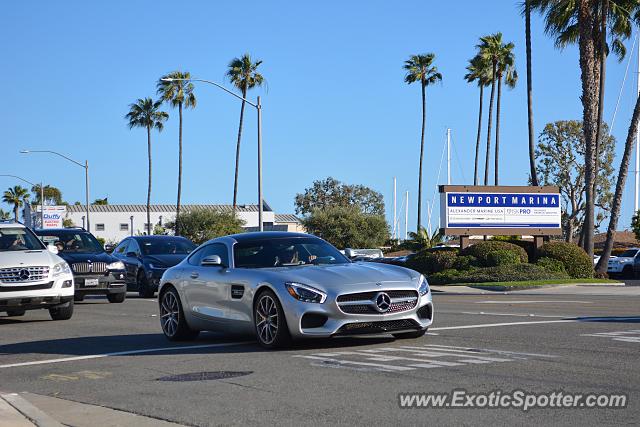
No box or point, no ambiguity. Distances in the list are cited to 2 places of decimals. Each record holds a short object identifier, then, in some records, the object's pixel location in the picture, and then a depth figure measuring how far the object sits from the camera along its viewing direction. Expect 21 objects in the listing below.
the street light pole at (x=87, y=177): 66.36
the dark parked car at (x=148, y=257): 27.27
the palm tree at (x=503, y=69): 63.08
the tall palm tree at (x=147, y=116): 83.06
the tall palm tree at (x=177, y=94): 77.38
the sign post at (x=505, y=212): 40.47
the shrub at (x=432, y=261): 40.22
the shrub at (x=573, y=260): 39.47
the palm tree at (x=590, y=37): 41.53
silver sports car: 11.54
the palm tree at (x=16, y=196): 136.25
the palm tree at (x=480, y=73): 64.38
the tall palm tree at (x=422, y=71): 71.50
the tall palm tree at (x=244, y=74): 67.44
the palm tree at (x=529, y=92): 47.09
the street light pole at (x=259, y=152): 40.72
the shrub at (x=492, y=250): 39.25
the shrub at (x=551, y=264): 38.72
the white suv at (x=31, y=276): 17.45
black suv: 23.88
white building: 105.94
